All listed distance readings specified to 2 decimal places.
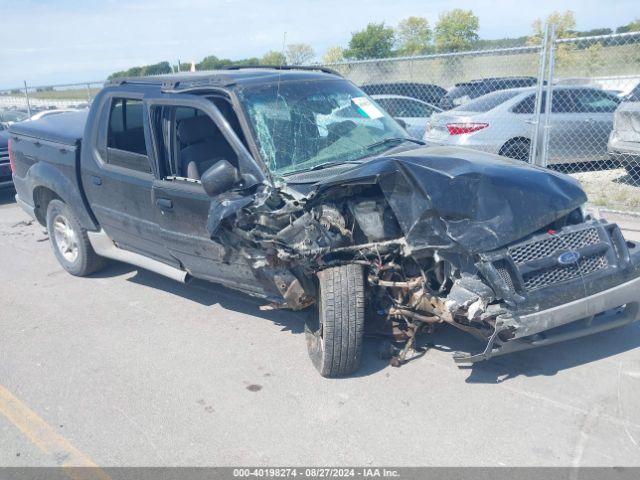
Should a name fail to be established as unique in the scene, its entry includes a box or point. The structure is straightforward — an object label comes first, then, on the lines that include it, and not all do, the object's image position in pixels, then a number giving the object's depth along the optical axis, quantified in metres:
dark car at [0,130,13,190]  11.02
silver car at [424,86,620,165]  9.38
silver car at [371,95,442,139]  11.60
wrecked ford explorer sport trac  3.69
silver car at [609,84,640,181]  8.80
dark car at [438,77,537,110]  12.99
